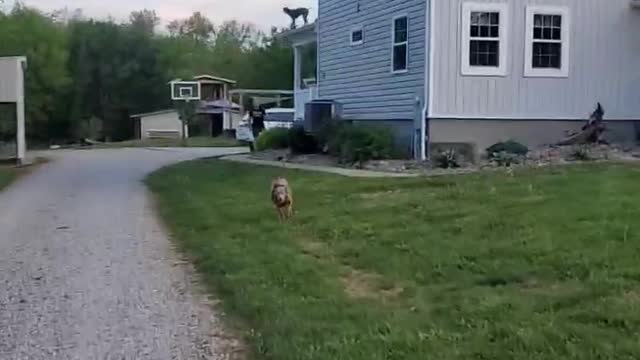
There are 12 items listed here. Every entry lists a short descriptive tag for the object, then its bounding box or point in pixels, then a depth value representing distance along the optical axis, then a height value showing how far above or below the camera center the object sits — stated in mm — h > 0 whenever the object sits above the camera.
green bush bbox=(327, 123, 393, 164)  19031 -592
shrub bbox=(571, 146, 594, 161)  16734 -657
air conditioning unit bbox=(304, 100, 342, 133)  23380 +8
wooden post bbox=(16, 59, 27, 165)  27422 -185
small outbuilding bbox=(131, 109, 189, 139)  59969 -767
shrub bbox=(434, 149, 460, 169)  17266 -801
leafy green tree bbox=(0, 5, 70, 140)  56219 +2813
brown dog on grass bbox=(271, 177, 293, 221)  11383 -984
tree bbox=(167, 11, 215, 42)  82500 +7000
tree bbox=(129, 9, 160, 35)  67956 +6560
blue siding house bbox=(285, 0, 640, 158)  18703 +864
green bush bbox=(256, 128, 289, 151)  27016 -748
